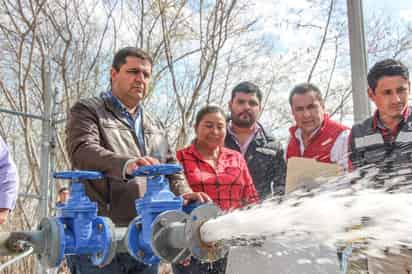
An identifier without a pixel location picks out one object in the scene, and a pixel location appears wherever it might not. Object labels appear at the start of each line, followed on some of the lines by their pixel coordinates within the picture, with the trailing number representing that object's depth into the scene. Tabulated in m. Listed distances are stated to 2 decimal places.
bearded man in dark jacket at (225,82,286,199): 2.62
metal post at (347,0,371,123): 2.37
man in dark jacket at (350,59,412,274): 2.00
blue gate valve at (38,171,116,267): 1.28
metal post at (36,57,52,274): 3.82
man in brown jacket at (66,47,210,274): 1.71
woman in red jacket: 2.36
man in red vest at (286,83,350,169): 2.40
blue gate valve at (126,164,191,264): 1.23
